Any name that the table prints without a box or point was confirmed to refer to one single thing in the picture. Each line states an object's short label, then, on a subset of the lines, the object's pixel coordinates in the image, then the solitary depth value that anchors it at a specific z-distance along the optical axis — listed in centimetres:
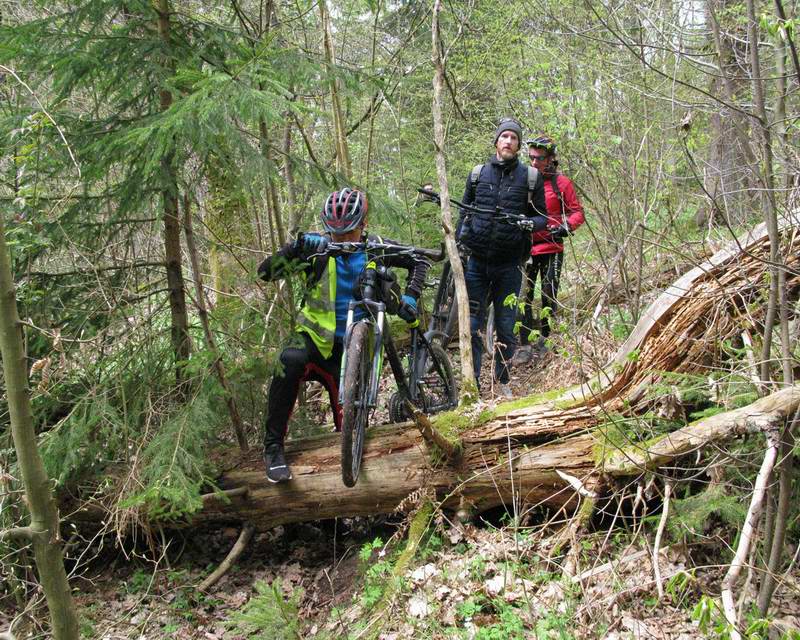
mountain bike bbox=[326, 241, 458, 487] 456
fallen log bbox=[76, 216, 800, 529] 432
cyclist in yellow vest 499
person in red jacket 691
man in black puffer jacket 632
